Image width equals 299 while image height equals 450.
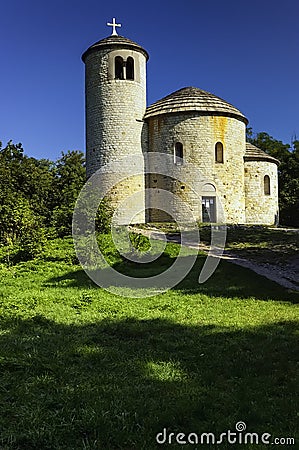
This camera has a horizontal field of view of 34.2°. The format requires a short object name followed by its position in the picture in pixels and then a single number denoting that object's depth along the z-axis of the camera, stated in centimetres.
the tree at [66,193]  1911
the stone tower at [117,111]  2705
